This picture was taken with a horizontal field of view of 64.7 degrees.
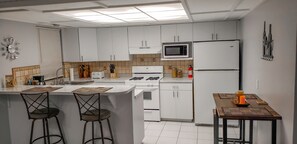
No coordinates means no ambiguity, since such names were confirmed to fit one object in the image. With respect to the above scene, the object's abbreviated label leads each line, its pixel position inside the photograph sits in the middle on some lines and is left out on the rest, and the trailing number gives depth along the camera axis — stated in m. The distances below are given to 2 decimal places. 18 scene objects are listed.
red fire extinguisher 5.21
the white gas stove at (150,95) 4.97
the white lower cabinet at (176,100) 4.87
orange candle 2.76
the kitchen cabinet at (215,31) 4.72
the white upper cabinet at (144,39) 5.14
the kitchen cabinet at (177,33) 4.95
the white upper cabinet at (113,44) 5.33
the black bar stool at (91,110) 3.04
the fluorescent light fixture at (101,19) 3.76
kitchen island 3.34
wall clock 3.72
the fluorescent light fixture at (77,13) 3.15
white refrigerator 4.45
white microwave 4.99
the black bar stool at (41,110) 3.18
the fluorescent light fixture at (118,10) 3.02
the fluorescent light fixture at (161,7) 2.90
